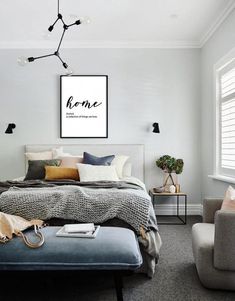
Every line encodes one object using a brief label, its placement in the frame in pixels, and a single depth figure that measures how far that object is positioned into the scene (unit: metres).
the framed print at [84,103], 5.04
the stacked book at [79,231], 2.10
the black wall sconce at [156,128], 4.89
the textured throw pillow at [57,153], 4.68
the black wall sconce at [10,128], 4.89
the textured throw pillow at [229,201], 2.51
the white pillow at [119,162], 4.51
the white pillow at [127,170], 4.68
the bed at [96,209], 2.56
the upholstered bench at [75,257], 1.91
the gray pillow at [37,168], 4.17
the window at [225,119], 3.90
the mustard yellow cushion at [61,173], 3.96
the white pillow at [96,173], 3.91
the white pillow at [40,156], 4.72
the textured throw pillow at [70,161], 4.34
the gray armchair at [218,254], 2.14
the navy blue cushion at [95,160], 4.34
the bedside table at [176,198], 4.54
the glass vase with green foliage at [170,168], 4.70
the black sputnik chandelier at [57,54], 2.93
